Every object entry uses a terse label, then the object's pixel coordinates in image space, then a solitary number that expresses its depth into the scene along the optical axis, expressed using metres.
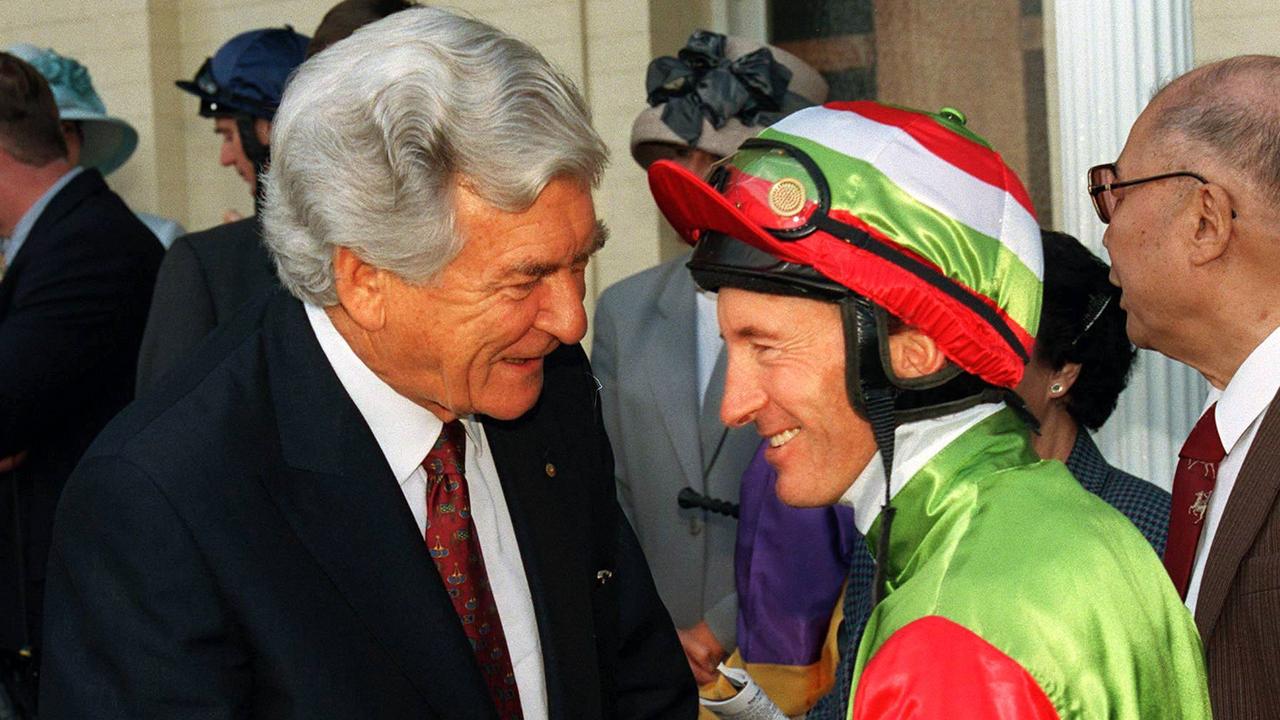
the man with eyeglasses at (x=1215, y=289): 2.40
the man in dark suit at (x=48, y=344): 3.79
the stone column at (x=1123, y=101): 3.49
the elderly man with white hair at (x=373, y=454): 1.92
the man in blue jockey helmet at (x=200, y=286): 3.40
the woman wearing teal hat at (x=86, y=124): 5.05
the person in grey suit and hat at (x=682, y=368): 3.71
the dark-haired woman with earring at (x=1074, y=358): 3.06
